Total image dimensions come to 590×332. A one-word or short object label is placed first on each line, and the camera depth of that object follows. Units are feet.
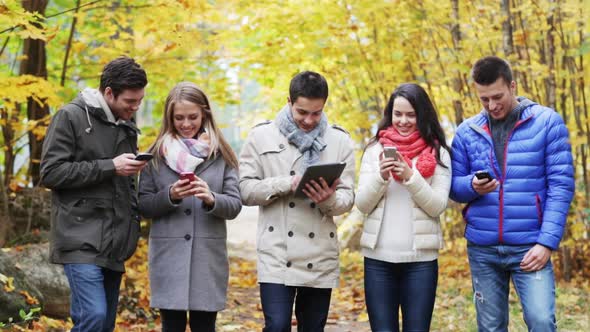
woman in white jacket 25.12
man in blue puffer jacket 24.61
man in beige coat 25.35
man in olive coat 24.22
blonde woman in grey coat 25.72
